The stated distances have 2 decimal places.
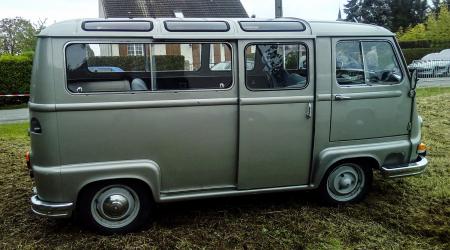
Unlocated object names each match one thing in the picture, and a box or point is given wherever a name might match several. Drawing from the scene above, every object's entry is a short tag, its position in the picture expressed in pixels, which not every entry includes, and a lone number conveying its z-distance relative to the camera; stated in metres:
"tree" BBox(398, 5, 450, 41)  41.62
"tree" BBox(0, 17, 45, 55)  30.19
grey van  4.23
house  32.47
